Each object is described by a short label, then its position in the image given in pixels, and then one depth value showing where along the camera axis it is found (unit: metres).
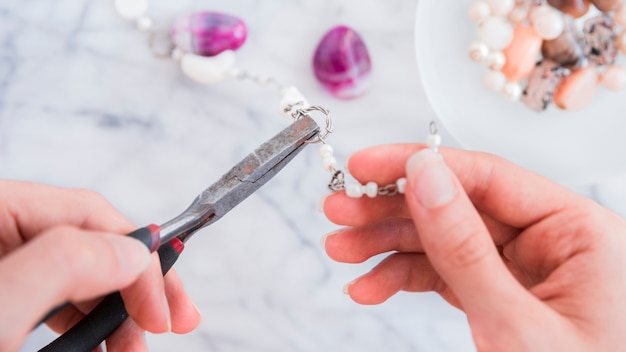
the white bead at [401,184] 0.27
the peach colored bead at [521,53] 0.33
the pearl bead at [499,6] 0.33
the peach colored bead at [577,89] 0.32
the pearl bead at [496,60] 0.33
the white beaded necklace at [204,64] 0.31
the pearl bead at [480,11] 0.33
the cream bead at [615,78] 0.33
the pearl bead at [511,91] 0.33
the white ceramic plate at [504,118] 0.33
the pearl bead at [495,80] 0.33
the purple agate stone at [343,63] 0.32
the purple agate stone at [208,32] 0.33
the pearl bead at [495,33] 0.33
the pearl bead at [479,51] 0.32
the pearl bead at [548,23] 0.32
